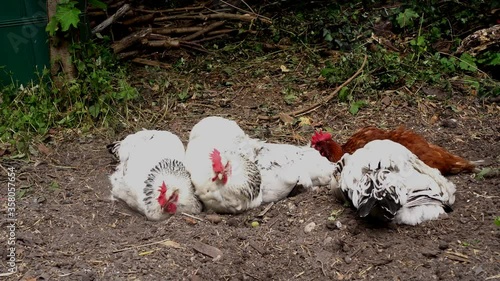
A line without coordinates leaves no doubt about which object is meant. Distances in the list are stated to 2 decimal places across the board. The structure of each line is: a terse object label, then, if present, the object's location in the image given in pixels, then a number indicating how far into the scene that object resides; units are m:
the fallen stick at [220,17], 7.07
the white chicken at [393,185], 3.54
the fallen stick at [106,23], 6.18
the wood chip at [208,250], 3.54
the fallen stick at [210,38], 7.08
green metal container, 5.52
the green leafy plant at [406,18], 6.80
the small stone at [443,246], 3.46
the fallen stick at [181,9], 6.97
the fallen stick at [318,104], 5.59
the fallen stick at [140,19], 6.61
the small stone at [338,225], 3.74
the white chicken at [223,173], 3.97
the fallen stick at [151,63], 6.58
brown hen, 4.32
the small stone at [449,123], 5.29
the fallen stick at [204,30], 7.03
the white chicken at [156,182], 3.93
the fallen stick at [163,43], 6.70
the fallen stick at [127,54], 6.46
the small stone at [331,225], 3.75
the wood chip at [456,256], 3.34
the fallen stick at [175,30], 6.91
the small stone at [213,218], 3.99
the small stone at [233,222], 3.99
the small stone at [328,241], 3.63
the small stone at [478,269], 3.20
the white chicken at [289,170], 4.25
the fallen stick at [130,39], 6.39
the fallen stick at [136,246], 3.59
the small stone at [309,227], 3.80
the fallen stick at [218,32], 7.17
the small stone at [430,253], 3.40
